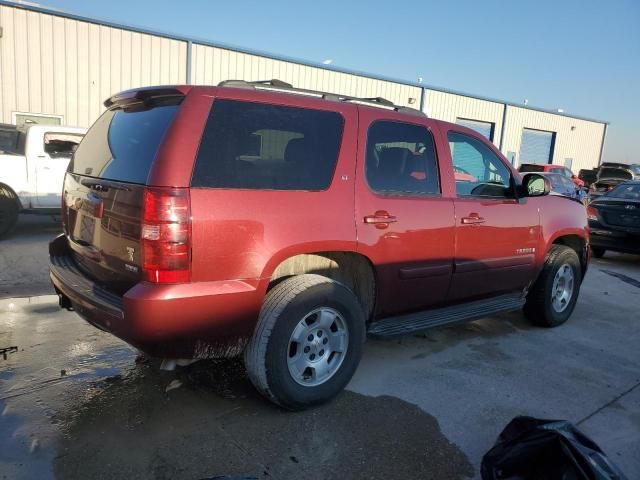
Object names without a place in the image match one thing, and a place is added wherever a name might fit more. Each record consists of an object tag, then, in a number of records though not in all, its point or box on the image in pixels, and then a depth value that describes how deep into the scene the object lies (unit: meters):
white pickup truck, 8.34
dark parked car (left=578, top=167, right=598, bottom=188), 21.50
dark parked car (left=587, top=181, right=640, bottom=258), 8.81
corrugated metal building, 12.68
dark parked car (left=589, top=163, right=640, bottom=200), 19.72
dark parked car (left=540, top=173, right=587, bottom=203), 16.56
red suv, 2.58
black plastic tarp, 2.00
